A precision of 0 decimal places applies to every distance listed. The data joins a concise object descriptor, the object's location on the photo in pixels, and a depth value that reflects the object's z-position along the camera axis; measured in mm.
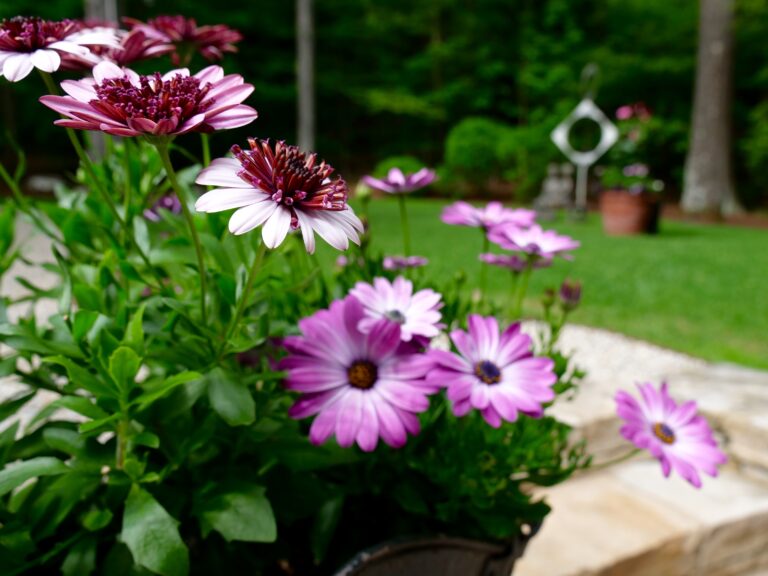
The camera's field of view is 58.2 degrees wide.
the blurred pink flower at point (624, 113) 8659
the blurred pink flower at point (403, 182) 934
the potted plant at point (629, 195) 7309
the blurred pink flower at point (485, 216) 914
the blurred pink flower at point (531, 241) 854
